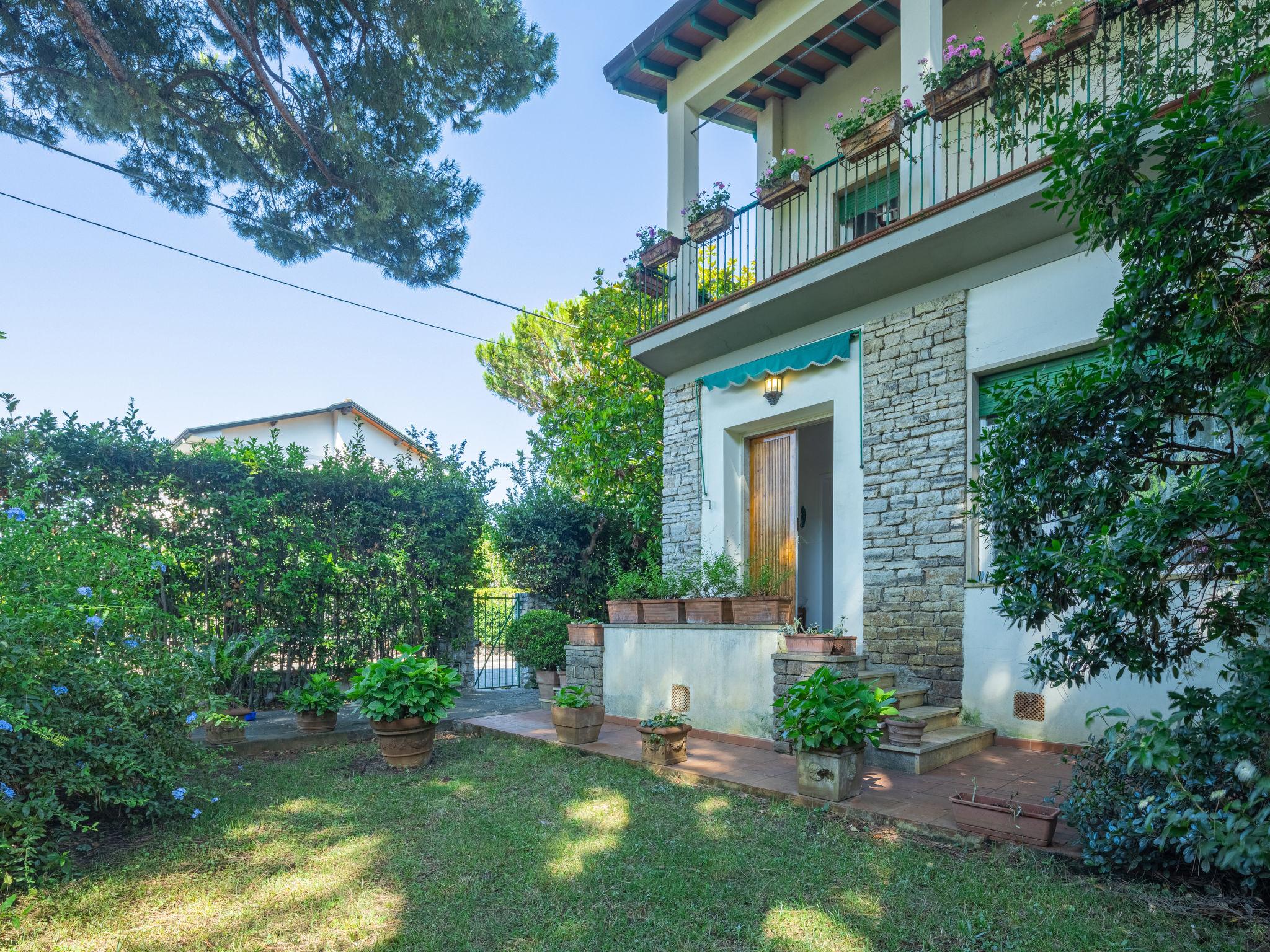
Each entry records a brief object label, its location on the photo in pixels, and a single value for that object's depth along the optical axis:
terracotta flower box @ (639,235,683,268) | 8.08
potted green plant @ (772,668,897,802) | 4.00
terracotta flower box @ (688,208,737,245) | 7.58
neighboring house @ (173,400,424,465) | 18.55
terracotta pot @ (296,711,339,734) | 6.16
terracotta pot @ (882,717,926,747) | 4.66
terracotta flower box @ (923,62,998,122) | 5.45
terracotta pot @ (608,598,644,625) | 6.59
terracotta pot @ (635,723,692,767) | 4.94
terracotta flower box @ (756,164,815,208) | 7.01
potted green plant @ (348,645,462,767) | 5.20
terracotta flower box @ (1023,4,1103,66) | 4.98
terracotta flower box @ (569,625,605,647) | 7.02
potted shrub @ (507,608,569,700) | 8.95
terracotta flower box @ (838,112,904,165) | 6.09
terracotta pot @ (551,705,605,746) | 5.67
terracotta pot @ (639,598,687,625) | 6.21
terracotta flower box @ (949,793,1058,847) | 3.19
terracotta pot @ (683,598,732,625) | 5.86
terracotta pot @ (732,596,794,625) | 5.56
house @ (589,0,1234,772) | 5.26
